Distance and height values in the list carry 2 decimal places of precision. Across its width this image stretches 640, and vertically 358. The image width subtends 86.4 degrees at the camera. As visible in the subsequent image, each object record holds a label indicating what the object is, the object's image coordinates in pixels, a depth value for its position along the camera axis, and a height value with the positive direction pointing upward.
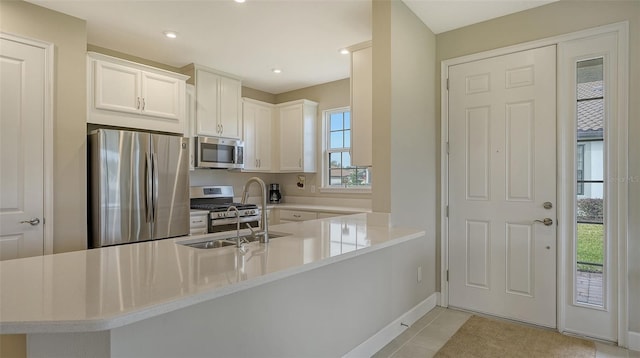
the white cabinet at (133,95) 3.11 +0.81
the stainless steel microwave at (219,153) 4.08 +0.31
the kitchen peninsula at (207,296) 0.96 -0.37
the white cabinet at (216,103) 4.09 +0.94
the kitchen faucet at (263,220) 1.80 -0.24
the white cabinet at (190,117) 3.99 +0.71
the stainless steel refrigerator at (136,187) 2.99 -0.09
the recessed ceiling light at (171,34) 3.22 +1.37
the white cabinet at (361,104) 2.98 +0.65
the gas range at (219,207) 3.93 -0.36
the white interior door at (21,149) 2.57 +0.22
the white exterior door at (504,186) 2.80 -0.08
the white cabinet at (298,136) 4.86 +0.60
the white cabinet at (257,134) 4.76 +0.62
